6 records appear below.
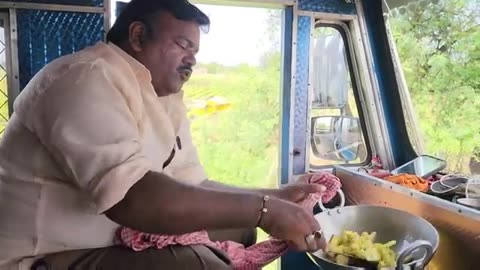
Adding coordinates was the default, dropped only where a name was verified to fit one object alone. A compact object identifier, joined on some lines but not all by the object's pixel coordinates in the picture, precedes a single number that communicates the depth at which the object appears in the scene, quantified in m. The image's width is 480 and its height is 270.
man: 0.97
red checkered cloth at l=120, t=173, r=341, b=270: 1.18
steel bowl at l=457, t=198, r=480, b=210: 1.83
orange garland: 2.12
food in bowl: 1.46
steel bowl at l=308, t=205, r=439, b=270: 1.63
